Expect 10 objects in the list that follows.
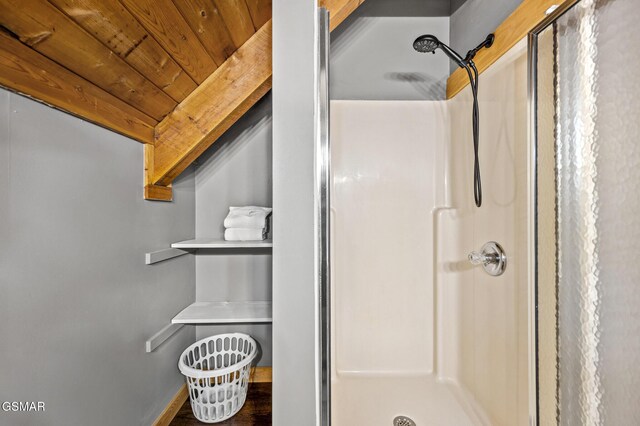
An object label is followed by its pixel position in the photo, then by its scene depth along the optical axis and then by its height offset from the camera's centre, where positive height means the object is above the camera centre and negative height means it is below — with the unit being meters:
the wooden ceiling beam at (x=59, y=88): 0.62 +0.34
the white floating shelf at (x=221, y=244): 1.23 -0.15
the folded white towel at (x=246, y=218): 1.36 -0.03
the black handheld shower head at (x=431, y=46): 1.07 +0.66
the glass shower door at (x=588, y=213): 0.57 -0.01
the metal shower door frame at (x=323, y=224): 0.71 -0.03
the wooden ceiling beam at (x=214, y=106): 1.03 +0.44
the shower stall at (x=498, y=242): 0.60 -0.11
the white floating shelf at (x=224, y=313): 1.25 -0.50
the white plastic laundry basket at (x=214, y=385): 1.19 -0.79
